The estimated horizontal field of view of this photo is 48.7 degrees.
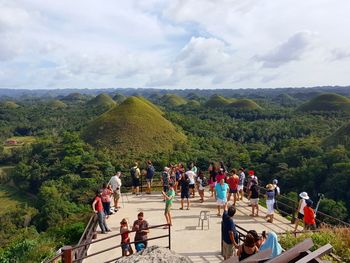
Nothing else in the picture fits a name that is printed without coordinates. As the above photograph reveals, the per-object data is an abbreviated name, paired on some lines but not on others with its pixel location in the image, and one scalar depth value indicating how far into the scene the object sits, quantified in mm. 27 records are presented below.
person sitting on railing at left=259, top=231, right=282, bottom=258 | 6725
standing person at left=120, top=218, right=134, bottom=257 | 10088
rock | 5441
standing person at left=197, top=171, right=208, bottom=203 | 16145
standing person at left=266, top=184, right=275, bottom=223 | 13000
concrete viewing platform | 11023
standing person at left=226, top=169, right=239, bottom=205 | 14570
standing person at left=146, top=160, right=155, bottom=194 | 17188
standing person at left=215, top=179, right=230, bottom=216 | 13080
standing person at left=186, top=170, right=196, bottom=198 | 15437
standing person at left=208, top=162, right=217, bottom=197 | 16656
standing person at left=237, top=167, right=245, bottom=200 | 15633
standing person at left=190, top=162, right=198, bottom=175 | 16566
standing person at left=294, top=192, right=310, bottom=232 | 12133
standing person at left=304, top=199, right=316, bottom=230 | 11711
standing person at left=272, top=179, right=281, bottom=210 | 13630
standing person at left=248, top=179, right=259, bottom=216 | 13867
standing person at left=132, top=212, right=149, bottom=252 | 9914
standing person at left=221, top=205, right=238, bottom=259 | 8965
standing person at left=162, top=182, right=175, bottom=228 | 12445
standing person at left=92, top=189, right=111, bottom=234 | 12109
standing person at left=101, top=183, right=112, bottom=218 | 13329
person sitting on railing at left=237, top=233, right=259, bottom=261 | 6746
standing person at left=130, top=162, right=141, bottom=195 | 17250
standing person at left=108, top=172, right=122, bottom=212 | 15090
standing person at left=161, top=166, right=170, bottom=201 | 16422
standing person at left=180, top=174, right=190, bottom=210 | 14859
